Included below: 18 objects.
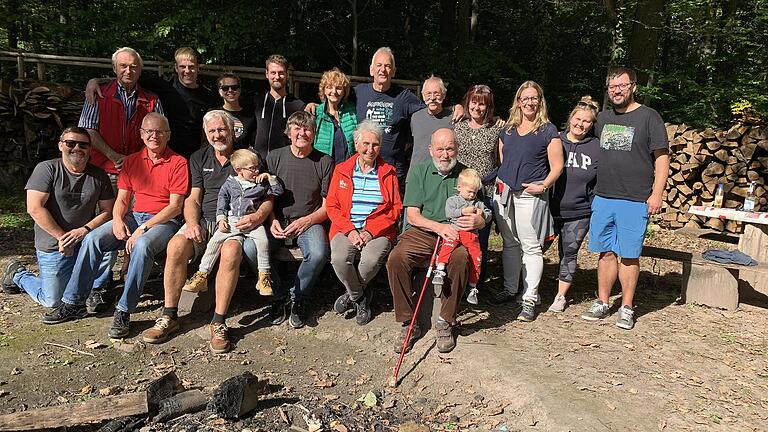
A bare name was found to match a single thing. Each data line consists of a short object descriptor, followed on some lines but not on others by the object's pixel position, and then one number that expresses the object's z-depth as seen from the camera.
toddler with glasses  4.67
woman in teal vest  5.18
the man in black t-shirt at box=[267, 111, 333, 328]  4.80
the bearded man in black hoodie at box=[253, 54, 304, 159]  5.24
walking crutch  4.17
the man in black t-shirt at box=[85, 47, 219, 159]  5.33
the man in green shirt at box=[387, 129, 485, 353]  4.41
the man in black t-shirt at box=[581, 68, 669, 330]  4.70
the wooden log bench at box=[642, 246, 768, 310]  5.43
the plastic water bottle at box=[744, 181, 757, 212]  6.46
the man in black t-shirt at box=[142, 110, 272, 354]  4.58
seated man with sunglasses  4.73
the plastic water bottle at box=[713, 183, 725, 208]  7.03
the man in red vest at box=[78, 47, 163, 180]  5.09
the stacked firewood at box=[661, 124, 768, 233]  8.61
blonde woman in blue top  4.84
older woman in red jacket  4.66
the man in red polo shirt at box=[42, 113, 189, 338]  4.61
